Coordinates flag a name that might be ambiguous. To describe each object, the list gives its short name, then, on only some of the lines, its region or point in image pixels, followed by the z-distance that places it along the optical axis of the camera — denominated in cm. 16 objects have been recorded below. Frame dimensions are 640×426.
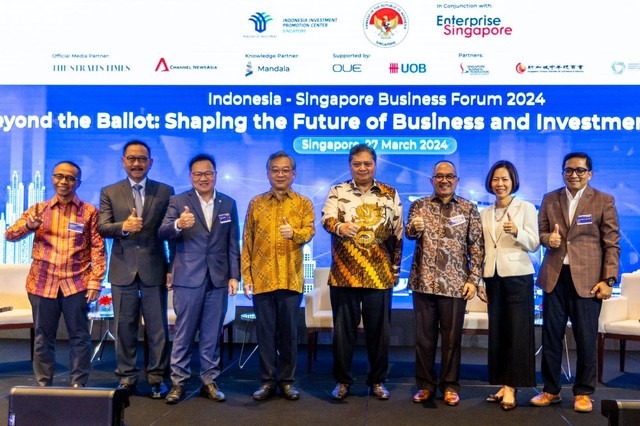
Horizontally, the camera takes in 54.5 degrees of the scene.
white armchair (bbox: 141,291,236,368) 465
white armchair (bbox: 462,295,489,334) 464
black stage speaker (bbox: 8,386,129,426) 263
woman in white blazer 354
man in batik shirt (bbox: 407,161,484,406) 358
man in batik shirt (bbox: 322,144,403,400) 364
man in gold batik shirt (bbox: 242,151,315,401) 366
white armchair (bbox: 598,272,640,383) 438
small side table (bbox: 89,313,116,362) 485
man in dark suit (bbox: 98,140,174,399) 370
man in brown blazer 353
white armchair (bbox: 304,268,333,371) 478
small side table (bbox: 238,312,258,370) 495
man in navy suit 366
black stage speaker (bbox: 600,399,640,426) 245
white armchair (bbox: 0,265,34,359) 500
